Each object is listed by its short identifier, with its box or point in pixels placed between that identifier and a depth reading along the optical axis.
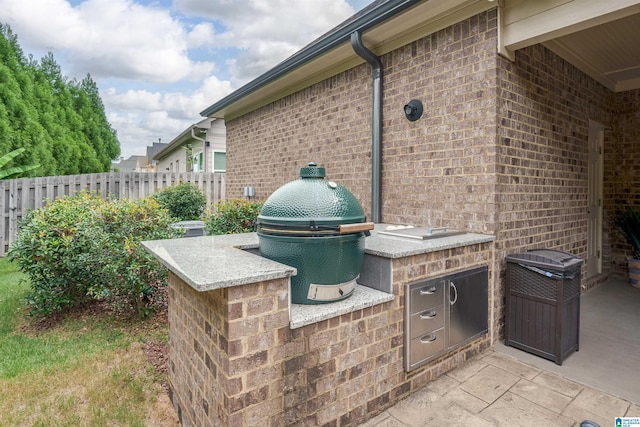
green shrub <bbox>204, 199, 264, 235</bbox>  6.17
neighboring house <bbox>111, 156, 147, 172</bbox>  53.39
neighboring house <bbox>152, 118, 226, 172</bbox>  13.41
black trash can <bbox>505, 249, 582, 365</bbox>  3.32
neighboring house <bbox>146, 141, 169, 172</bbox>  40.19
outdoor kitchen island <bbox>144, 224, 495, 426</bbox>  1.94
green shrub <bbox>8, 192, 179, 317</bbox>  4.25
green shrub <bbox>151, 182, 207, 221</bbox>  9.38
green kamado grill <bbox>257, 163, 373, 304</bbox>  2.34
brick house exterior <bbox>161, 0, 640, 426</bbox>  2.08
